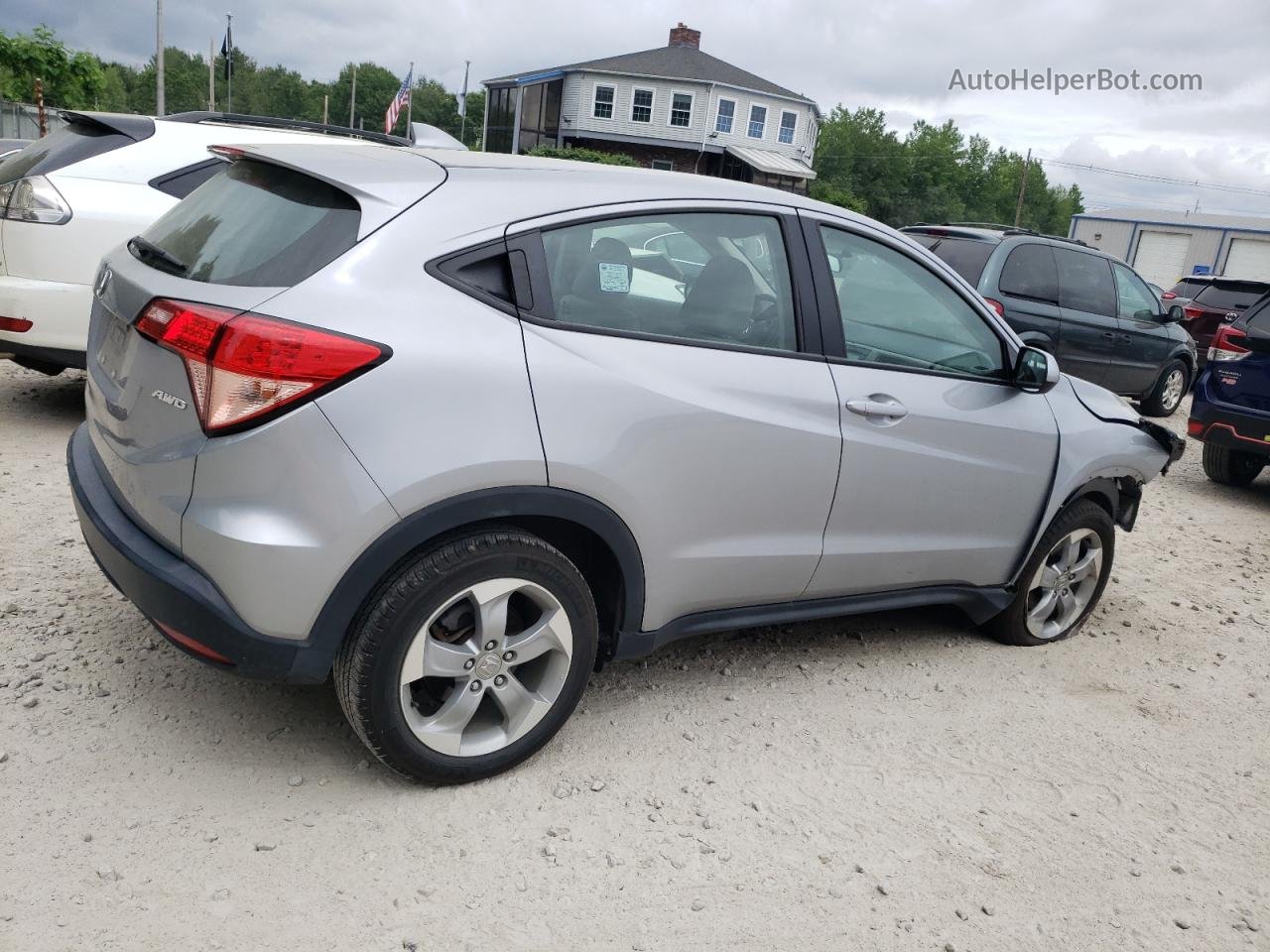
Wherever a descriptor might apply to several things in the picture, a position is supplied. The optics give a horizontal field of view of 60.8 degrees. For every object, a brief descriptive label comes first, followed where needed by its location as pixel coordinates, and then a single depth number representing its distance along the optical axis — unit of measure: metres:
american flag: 41.29
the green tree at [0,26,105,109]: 28.30
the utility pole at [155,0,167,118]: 38.03
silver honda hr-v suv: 2.68
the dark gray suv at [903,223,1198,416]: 9.62
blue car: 7.85
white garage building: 52.81
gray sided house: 50.88
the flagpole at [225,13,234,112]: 56.88
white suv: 5.73
